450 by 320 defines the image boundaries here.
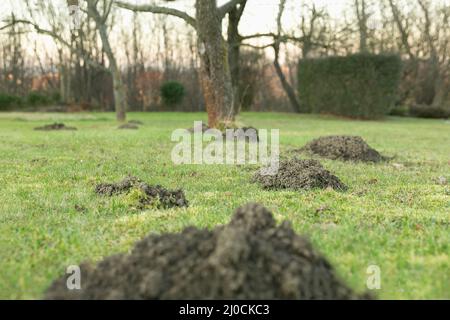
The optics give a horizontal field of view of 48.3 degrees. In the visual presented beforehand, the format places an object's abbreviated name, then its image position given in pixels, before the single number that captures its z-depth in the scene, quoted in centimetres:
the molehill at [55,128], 1831
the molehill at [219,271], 280
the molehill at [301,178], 659
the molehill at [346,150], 1023
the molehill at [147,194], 538
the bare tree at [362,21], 3472
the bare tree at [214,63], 1669
